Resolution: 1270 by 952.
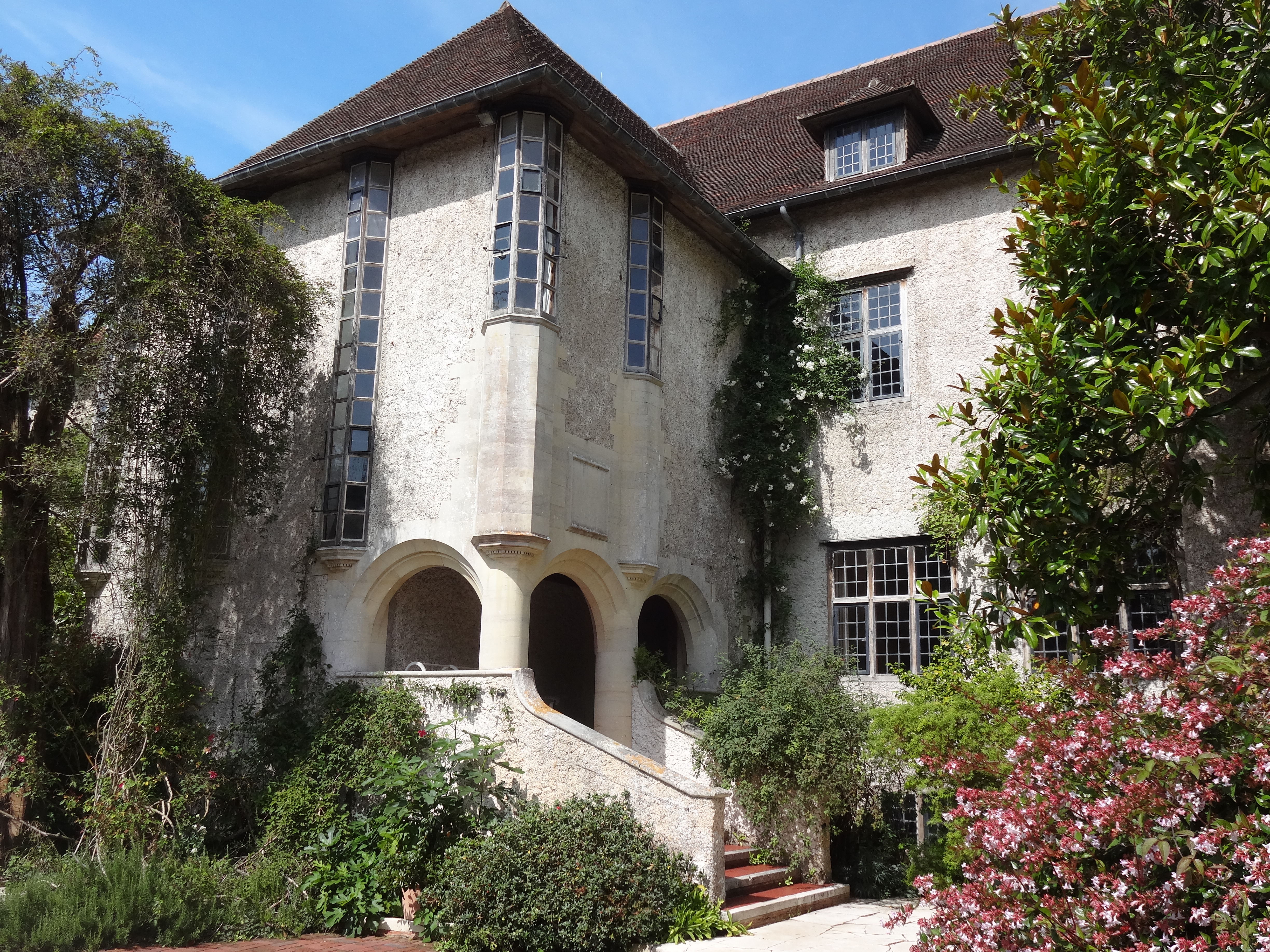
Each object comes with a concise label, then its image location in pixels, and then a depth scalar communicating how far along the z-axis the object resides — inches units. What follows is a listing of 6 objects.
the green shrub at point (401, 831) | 354.3
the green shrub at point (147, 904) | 297.3
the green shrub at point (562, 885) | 311.1
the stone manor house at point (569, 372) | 437.1
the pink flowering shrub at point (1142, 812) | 194.2
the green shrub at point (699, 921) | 323.0
